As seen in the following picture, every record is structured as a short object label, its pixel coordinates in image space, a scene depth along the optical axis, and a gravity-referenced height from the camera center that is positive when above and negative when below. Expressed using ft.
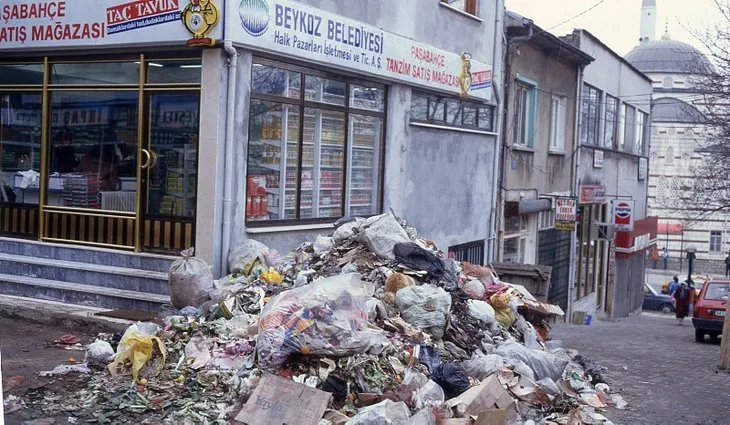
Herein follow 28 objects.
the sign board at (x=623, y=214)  86.99 -1.33
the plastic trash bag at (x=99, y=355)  26.27 -5.40
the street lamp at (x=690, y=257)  114.32 -7.42
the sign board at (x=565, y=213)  69.46 -1.17
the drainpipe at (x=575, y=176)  77.66 +2.15
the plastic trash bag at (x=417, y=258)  32.81 -2.55
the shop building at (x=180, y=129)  33.63 +2.37
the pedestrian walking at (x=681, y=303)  88.74 -10.24
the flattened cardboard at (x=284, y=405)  22.24 -5.70
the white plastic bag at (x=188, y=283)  31.19 -3.64
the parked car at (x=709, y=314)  63.93 -8.19
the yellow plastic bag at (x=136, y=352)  25.34 -5.12
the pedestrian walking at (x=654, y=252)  130.05 -7.66
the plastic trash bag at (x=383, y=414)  21.66 -5.72
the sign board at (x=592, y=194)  81.05 +0.56
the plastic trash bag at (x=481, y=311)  32.48 -4.40
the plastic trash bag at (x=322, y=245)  34.94 -2.30
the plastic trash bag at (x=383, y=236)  33.60 -1.75
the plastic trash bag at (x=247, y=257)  33.17 -2.80
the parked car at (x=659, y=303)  126.11 -14.68
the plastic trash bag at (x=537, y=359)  29.60 -5.65
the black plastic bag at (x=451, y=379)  25.45 -5.53
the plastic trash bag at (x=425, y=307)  29.12 -3.91
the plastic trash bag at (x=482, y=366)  27.43 -5.50
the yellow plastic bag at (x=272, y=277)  31.83 -3.37
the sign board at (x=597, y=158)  85.75 +4.24
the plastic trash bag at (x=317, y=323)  23.99 -3.87
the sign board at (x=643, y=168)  109.91 +4.46
